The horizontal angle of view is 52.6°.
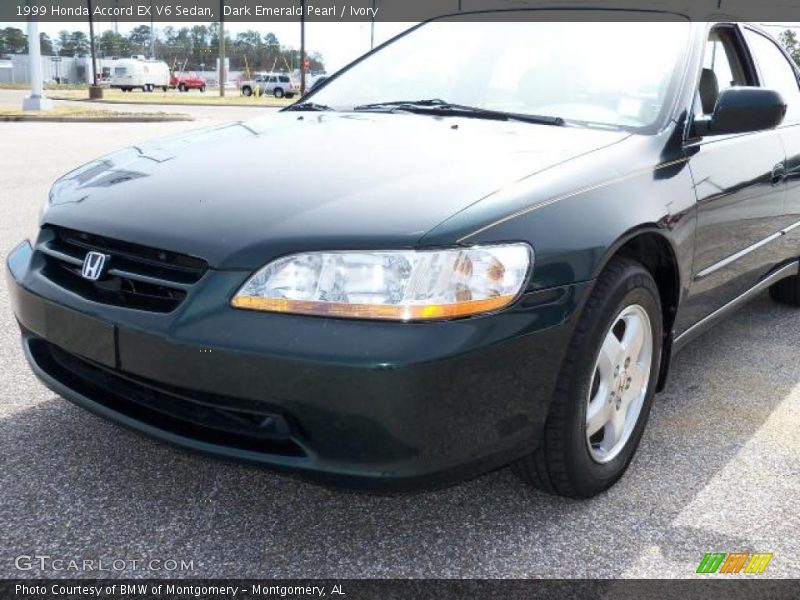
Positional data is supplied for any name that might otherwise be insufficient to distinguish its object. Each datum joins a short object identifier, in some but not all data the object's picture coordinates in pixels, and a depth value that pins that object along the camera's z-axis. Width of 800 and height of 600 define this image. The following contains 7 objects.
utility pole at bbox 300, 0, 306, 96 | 40.91
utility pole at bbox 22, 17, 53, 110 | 20.75
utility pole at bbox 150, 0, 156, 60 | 68.86
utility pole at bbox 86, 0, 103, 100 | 34.19
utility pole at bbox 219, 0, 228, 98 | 42.88
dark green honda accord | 1.87
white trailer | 50.16
